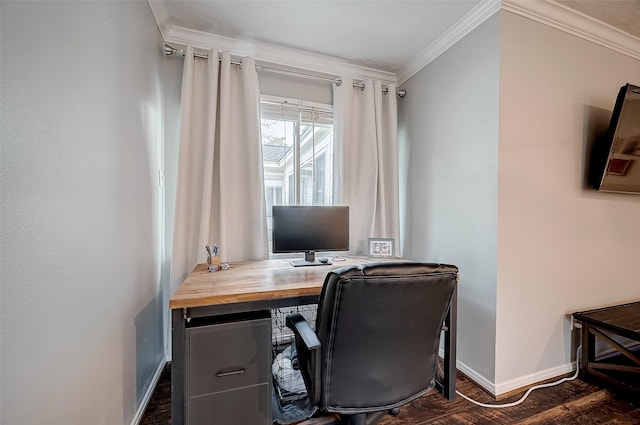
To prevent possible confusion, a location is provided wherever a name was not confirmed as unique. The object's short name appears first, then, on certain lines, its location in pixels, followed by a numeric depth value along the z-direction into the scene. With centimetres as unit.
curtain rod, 197
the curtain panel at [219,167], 195
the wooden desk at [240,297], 113
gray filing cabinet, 115
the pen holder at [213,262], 175
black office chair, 87
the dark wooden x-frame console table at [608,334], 164
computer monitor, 192
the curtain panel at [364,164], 240
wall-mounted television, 175
